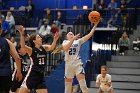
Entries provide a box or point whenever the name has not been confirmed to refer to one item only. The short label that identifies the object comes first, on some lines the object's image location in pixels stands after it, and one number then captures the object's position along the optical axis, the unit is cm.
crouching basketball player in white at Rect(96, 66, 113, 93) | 1166
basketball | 1007
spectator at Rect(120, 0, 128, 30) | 1665
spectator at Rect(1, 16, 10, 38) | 1688
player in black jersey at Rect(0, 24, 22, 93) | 677
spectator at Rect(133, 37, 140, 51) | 1514
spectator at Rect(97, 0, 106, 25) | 1910
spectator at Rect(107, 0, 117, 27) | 1903
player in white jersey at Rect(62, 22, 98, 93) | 1022
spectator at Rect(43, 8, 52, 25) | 1962
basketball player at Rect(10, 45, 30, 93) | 1004
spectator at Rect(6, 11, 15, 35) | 1790
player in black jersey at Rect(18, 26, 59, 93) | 842
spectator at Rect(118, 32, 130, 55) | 1489
